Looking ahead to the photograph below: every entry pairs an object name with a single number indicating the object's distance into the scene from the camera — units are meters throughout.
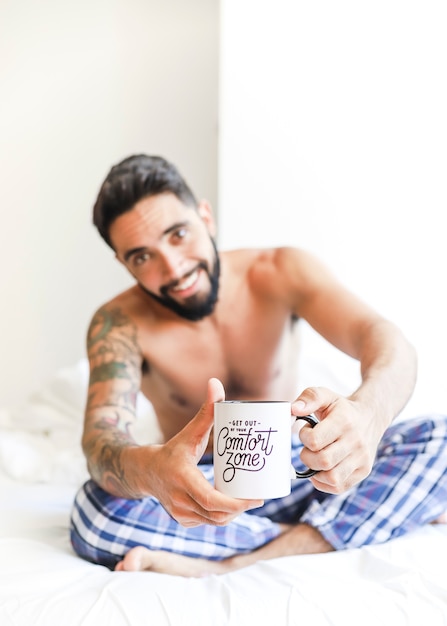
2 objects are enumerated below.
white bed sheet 0.77
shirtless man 0.77
